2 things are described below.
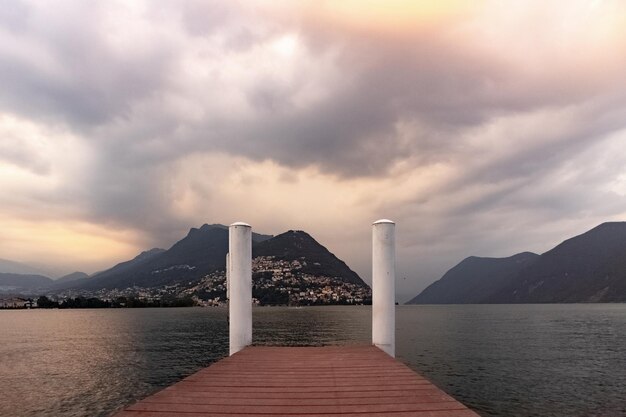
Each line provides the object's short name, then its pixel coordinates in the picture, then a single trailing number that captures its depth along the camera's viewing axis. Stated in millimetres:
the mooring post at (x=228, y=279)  12687
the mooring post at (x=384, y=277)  11906
